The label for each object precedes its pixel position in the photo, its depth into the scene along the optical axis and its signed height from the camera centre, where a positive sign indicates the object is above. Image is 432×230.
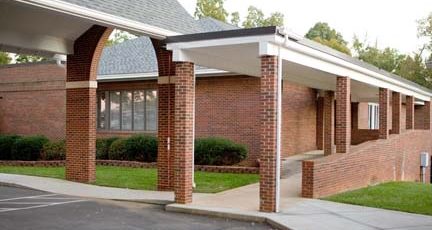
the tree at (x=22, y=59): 52.81 +5.56
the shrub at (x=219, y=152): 20.12 -1.25
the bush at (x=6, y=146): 25.45 -1.39
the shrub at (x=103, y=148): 24.00 -1.36
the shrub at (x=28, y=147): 24.45 -1.39
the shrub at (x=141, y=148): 22.50 -1.26
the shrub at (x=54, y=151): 24.00 -1.50
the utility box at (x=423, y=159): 25.19 -1.79
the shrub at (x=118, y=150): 23.20 -1.40
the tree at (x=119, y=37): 59.22 +8.75
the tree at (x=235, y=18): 54.47 +10.04
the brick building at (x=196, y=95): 11.80 +0.89
